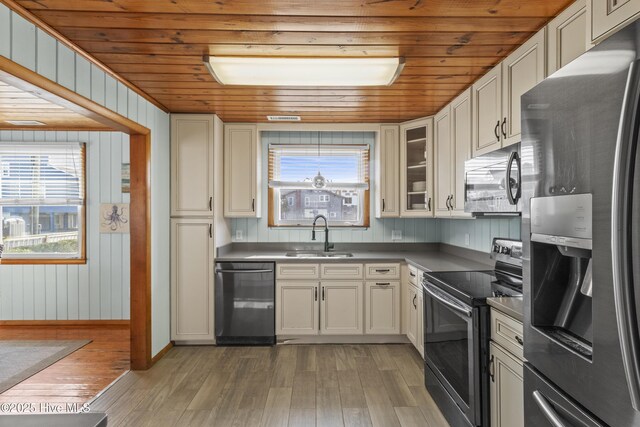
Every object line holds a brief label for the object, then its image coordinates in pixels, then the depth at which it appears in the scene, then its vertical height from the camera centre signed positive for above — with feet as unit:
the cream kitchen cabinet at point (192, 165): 11.57 +1.57
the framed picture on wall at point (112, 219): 13.75 -0.16
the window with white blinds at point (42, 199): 13.69 +0.58
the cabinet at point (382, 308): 11.63 -2.96
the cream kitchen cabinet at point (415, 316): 10.08 -2.92
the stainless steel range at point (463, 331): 6.07 -2.17
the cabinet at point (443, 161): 10.17 +1.53
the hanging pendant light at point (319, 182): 12.40 +1.10
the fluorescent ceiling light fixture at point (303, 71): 7.46 +3.06
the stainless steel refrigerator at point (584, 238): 2.47 -0.20
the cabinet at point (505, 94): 6.34 +2.40
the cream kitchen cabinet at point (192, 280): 11.52 -2.05
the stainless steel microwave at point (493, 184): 6.10 +0.57
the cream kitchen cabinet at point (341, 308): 11.64 -2.96
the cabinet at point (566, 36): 5.23 +2.70
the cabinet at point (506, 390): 5.16 -2.61
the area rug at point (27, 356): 9.68 -4.22
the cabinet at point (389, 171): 12.57 +1.49
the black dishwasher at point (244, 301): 11.52 -2.71
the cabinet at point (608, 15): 3.27 +1.90
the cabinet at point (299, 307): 11.64 -2.93
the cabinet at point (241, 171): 12.48 +1.48
